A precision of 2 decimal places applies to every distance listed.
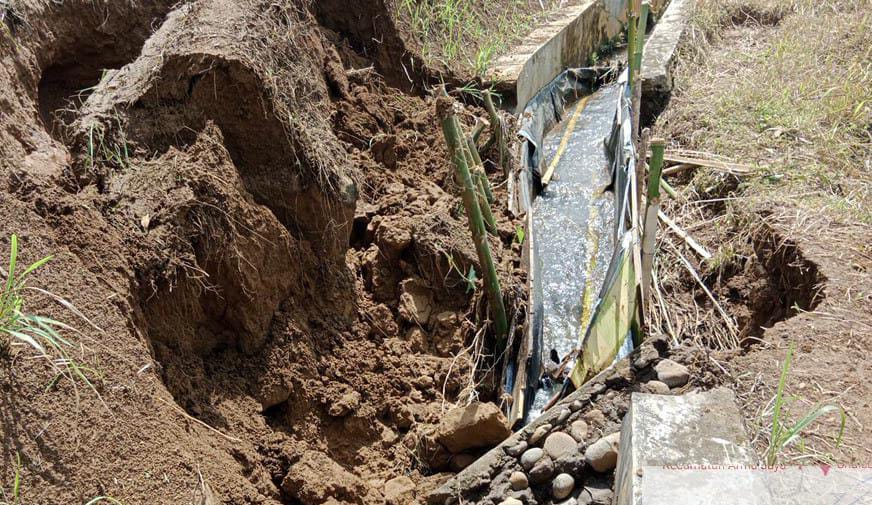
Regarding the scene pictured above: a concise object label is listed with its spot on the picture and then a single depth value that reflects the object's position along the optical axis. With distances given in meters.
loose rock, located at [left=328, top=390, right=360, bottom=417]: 3.22
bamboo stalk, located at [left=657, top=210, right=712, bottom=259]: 4.62
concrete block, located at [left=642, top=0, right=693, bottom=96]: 6.18
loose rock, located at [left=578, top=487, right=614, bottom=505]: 2.61
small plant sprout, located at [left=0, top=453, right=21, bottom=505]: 1.92
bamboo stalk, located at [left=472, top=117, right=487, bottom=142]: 4.67
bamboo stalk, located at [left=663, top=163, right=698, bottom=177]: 5.27
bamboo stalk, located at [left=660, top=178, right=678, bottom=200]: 5.06
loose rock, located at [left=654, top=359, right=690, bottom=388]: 2.95
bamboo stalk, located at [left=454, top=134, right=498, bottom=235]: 4.23
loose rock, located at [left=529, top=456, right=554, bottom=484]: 2.76
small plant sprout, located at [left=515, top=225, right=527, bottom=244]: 4.44
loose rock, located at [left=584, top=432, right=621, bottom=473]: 2.68
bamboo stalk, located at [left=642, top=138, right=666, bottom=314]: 3.35
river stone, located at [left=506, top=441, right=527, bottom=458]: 2.90
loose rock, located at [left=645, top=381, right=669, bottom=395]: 2.92
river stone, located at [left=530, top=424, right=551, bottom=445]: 2.91
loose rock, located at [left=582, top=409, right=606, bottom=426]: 2.89
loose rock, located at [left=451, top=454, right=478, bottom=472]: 3.25
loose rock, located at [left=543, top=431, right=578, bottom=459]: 2.81
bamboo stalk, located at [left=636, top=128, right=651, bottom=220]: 4.08
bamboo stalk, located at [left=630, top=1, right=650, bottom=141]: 4.98
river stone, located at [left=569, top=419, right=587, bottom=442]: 2.86
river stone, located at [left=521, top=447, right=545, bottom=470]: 2.83
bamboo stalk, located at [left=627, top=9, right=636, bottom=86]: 5.65
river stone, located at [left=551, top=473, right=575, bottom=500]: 2.69
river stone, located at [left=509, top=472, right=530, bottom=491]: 2.80
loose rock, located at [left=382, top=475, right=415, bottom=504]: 3.03
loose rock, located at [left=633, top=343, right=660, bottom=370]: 3.03
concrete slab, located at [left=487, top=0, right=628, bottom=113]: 5.91
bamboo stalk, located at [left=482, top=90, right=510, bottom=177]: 4.97
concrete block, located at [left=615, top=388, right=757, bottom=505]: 2.30
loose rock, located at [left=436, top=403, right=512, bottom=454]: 3.17
